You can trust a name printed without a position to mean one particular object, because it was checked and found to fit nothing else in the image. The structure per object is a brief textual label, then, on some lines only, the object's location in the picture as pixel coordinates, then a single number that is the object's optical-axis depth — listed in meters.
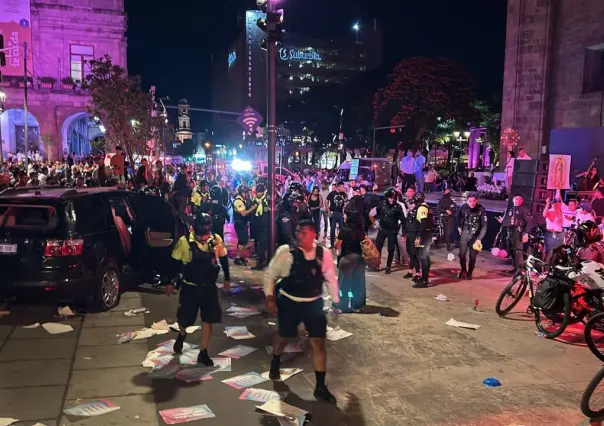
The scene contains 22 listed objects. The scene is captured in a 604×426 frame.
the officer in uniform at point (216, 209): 12.34
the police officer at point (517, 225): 10.90
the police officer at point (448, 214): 13.47
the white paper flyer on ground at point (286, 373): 5.78
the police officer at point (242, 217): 11.93
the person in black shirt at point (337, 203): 14.15
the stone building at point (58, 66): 44.19
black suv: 7.18
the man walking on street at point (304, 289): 5.26
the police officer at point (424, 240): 10.11
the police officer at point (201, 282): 5.93
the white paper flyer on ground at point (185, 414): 4.76
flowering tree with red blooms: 43.53
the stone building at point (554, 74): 23.47
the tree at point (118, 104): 32.34
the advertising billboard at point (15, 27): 34.16
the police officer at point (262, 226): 11.80
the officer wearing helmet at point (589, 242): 7.64
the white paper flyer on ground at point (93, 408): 4.82
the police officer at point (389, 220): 11.31
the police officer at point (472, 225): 10.49
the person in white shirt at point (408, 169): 22.75
